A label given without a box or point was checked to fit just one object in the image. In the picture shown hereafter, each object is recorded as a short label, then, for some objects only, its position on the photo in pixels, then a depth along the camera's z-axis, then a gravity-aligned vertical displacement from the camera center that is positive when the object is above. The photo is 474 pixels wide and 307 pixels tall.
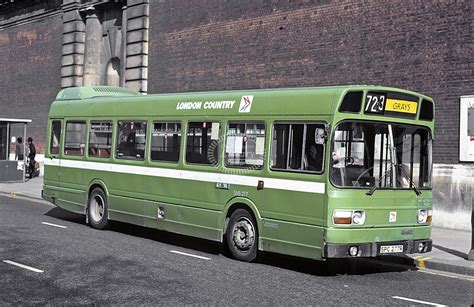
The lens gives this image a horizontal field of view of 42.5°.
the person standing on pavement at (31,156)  26.16 -0.23
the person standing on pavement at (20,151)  25.62 -0.03
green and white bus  8.67 -0.14
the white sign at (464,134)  13.69 +0.74
